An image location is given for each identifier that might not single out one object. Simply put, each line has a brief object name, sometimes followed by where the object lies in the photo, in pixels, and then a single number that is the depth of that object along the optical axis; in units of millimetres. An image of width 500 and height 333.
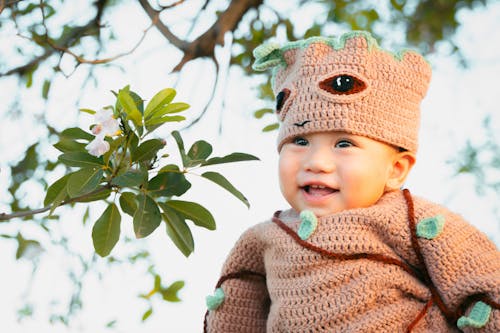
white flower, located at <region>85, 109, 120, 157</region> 1214
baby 1219
